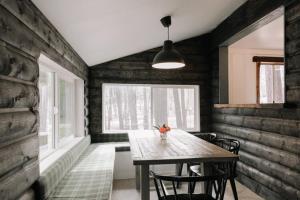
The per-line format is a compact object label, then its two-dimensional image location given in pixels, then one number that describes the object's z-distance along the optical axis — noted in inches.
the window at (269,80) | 197.0
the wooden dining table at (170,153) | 83.2
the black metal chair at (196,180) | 66.0
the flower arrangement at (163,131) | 123.4
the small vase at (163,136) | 125.2
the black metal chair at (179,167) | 133.4
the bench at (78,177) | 79.4
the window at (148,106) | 190.5
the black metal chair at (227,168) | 106.7
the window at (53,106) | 105.3
